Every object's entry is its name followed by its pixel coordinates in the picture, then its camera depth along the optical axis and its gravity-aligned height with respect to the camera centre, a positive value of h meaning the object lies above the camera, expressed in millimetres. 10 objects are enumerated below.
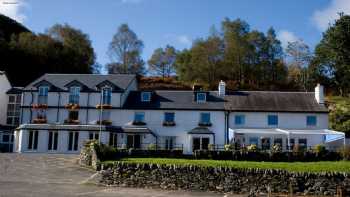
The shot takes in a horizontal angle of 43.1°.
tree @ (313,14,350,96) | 47625 +11896
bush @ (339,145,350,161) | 33344 -5
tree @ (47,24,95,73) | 83938 +20684
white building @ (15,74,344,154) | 46688 +3506
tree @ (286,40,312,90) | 80312 +16376
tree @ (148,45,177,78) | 97188 +19108
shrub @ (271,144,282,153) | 35094 +191
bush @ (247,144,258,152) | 35762 +231
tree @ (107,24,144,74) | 89375 +20239
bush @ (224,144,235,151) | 37025 +209
